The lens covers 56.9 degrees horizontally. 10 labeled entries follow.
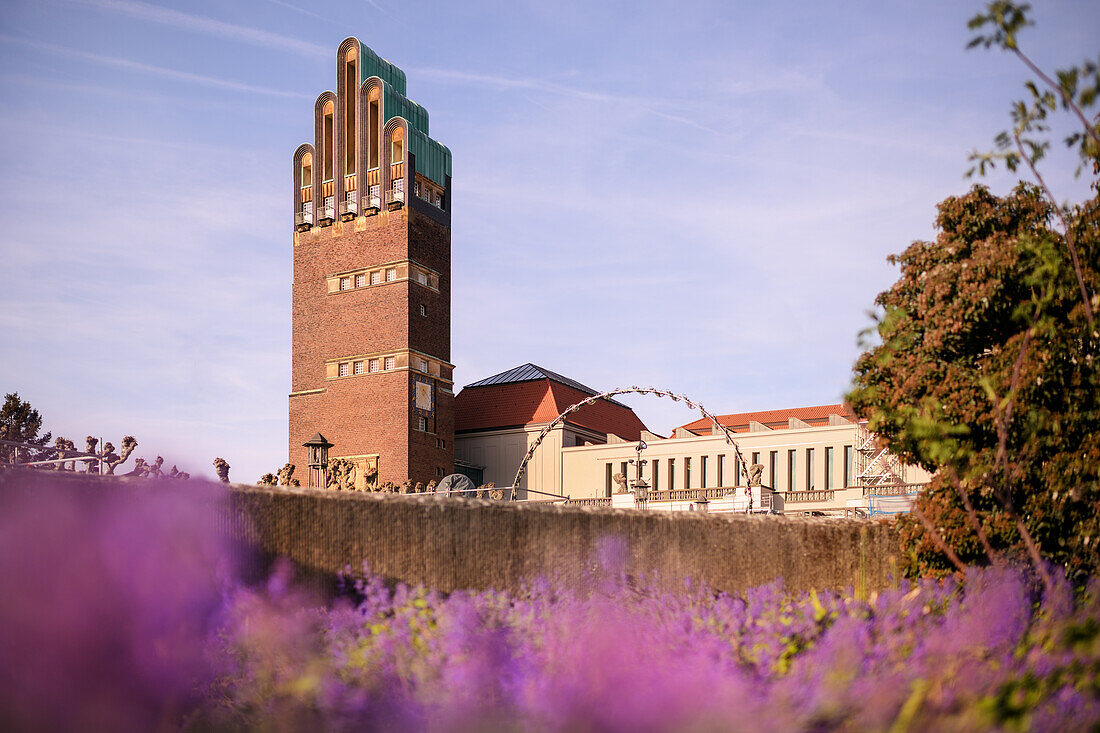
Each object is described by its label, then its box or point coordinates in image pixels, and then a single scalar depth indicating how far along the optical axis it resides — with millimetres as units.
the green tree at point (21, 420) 66500
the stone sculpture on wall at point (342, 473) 63656
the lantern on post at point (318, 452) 42250
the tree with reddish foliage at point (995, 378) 14234
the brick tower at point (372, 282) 66375
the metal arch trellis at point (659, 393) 38106
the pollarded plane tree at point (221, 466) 34078
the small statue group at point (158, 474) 12586
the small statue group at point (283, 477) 58125
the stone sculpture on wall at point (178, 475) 12983
